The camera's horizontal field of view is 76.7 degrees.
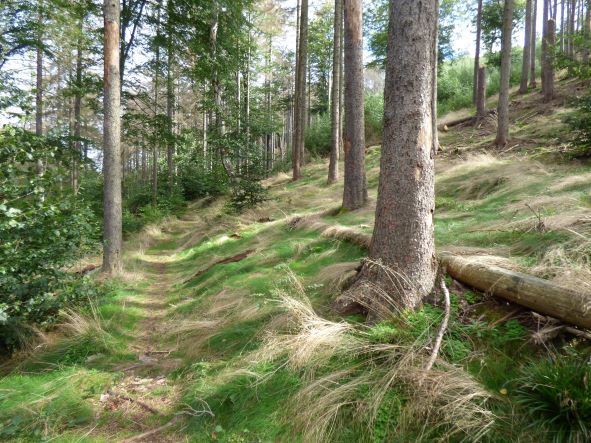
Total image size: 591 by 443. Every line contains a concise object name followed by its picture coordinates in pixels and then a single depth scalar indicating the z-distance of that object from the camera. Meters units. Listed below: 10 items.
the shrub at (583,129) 8.20
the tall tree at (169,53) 12.77
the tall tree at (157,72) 12.94
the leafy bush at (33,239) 4.55
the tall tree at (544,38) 16.03
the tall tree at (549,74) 14.24
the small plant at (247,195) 12.49
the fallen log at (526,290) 2.43
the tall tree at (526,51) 17.54
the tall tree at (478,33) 20.98
